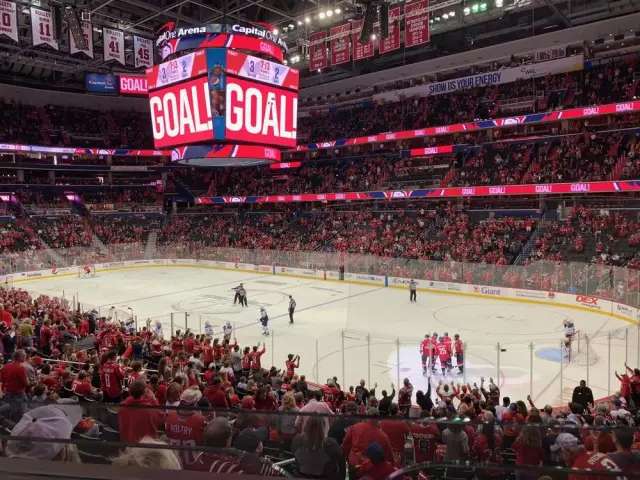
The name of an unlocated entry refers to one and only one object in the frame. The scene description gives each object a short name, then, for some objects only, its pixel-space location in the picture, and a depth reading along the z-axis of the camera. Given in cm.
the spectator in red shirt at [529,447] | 416
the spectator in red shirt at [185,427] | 403
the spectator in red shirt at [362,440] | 364
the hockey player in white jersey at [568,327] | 1512
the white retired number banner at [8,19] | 1755
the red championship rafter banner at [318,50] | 2438
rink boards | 2011
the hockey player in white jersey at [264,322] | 1830
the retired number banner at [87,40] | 1908
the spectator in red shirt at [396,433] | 415
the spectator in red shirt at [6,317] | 1312
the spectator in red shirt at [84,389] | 725
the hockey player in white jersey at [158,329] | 1727
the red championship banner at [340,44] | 2303
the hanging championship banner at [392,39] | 2147
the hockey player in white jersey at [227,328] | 1711
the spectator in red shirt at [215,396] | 642
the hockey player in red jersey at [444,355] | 1379
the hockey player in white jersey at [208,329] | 1708
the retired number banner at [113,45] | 2133
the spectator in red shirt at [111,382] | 762
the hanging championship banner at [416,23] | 1939
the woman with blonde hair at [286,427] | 381
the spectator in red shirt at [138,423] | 425
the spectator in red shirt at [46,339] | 1204
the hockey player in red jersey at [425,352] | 1382
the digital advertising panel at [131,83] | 2949
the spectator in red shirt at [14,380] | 670
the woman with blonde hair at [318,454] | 350
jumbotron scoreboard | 1602
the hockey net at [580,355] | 1376
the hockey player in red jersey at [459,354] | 1358
